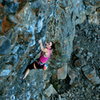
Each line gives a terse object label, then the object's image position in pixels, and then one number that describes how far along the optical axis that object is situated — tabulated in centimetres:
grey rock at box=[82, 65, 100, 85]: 2016
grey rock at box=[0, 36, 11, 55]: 800
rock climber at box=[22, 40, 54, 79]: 1146
